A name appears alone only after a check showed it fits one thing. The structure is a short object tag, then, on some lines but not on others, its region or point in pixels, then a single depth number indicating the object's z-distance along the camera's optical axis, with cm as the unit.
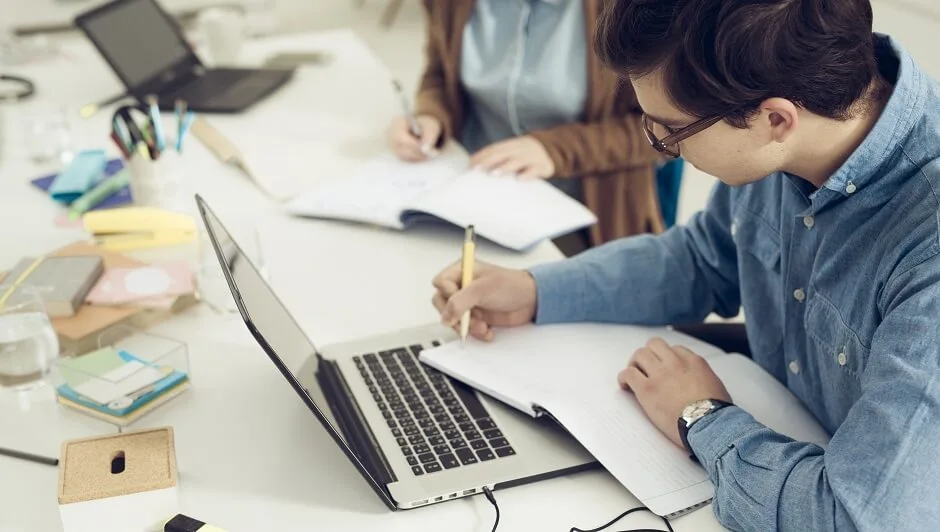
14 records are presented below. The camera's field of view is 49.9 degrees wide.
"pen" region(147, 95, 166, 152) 165
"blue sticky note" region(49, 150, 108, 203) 173
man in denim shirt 89
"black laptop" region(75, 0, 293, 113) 213
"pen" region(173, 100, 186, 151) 177
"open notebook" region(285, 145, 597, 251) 160
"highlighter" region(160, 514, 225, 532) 97
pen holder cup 167
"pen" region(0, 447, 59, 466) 111
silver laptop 105
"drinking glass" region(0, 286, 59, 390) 124
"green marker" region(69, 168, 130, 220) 170
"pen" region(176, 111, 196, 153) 175
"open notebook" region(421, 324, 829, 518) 107
